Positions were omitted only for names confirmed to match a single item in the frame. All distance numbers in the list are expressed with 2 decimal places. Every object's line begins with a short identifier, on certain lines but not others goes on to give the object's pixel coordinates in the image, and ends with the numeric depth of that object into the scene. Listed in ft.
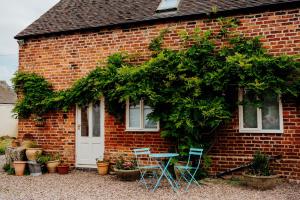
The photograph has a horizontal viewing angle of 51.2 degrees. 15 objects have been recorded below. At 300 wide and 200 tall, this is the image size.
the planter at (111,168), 31.10
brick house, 26.12
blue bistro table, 23.10
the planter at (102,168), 30.50
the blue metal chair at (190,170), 24.20
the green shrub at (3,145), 53.48
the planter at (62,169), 31.19
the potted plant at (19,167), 31.14
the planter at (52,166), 31.94
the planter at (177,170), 25.76
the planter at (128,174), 27.27
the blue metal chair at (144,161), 29.38
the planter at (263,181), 23.02
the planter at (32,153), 31.99
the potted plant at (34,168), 31.14
